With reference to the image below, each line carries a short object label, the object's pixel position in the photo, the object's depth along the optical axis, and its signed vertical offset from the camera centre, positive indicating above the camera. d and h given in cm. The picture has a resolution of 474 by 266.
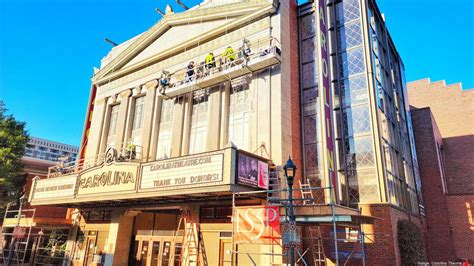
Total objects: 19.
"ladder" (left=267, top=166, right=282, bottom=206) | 1430 +271
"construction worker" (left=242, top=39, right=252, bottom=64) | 1653 +947
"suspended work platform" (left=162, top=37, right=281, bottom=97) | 1617 +886
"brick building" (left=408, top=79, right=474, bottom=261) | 2197 +711
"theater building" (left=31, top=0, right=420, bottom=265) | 1397 +517
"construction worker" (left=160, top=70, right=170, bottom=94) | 2019 +937
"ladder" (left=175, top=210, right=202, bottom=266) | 1551 -9
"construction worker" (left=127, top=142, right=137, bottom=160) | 1951 +515
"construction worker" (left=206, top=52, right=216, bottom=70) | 1838 +981
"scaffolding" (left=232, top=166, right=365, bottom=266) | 1149 +74
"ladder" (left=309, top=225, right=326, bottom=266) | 1412 -7
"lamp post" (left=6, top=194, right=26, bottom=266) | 2089 +56
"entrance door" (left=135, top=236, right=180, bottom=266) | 1742 -57
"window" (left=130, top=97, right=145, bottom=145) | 2196 +787
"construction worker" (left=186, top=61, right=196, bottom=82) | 1883 +951
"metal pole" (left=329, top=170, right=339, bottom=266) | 1041 +106
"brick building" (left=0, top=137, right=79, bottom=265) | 2175 +40
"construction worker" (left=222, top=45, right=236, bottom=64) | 1748 +965
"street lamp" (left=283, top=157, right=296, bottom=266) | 967 +204
